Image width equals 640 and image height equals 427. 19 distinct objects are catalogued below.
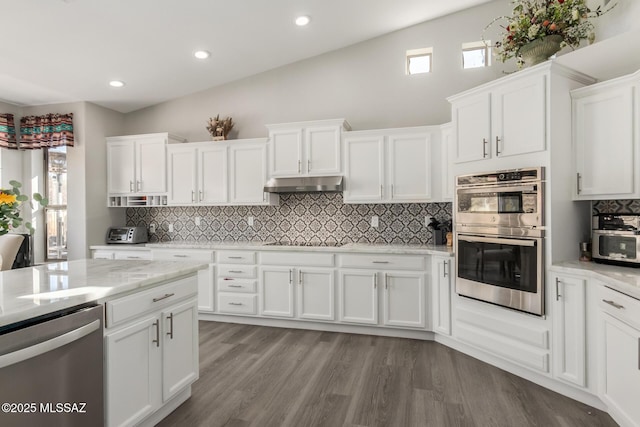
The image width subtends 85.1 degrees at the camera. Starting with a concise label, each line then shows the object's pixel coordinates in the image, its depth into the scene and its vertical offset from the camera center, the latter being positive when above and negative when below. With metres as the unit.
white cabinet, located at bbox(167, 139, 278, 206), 4.18 +0.50
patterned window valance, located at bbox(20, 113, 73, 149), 4.35 +1.06
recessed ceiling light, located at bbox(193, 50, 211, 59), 3.73 +1.72
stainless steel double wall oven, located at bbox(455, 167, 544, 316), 2.53 -0.21
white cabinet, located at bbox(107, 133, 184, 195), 4.52 +0.66
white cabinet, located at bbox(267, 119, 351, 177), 3.88 +0.74
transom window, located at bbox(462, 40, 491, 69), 3.86 +1.76
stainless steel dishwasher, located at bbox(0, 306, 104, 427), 1.23 -0.62
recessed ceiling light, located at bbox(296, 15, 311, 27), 3.41 +1.91
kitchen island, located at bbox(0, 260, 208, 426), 1.29 -0.58
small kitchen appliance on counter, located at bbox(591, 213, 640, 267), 2.29 -0.19
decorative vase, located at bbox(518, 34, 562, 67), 2.61 +1.24
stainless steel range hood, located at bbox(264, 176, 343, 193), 3.80 +0.31
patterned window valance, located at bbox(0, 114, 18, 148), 4.36 +1.04
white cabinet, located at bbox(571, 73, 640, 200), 2.30 +0.50
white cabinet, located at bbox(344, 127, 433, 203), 3.65 +0.50
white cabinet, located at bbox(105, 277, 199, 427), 1.70 -0.77
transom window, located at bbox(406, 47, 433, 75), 4.05 +1.78
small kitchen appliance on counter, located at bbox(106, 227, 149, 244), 4.60 -0.29
